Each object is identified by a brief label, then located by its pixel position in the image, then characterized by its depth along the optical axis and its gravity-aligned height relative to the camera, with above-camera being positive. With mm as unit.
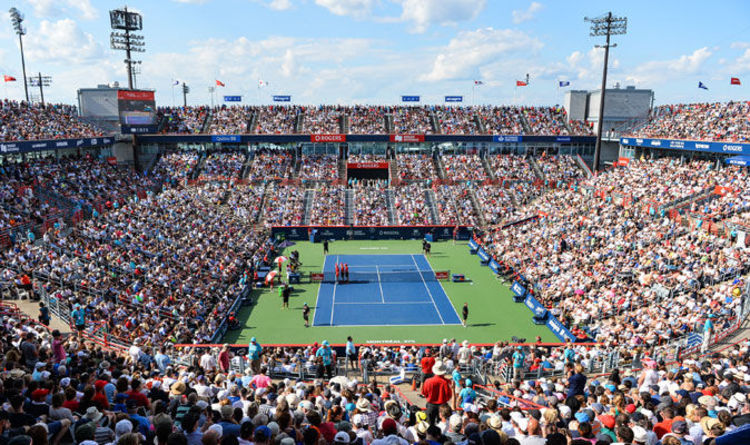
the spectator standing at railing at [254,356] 14848 -6711
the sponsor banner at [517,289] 26675 -7980
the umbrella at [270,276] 27656 -7616
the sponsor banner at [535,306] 23641 -8149
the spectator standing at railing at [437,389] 9508 -4823
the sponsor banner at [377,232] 40656 -7553
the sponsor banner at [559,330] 20744 -8237
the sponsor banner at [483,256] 33719 -7865
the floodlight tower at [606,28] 43531 +10709
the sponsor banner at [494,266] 31467 -7987
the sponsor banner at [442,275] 30859 -8329
